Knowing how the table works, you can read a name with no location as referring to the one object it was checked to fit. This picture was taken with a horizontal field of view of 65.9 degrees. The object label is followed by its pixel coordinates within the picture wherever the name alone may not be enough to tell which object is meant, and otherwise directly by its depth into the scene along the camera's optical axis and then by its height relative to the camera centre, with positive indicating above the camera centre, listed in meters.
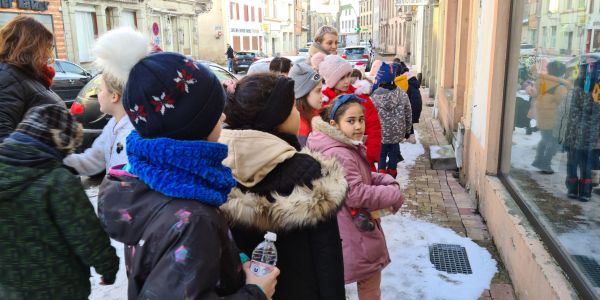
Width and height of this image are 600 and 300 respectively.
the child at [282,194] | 1.64 -0.51
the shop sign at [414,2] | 16.27 +1.68
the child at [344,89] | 3.97 -0.34
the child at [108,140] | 2.04 -0.47
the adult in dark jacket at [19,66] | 2.95 -0.09
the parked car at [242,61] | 28.72 -0.66
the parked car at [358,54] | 21.95 -0.23
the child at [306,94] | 3.21 -0.30
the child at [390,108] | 5.60 -0.71
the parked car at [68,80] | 11.99 -0.73
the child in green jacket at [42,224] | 1.54 -0.57
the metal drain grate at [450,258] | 3.64 -1.70
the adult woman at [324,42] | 4.98 +0.08
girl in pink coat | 2.48 -0.81
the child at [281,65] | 4.32 -0.14
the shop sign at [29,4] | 18.81 +1.97
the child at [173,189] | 1.16 -0.37
